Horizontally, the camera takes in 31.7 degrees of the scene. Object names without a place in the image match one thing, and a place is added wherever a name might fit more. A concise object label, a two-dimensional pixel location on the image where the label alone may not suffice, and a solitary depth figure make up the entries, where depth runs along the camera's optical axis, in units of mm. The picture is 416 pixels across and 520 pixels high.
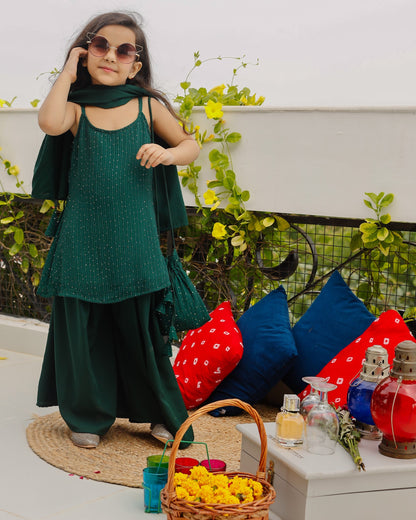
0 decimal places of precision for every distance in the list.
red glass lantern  1831
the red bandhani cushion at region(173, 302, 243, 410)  3031
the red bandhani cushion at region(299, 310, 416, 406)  2650
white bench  1767
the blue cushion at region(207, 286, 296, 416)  3006
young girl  2559
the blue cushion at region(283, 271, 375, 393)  2979
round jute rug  2441
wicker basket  1697
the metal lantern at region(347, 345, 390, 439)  2010
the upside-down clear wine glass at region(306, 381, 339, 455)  1892
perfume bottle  1959
